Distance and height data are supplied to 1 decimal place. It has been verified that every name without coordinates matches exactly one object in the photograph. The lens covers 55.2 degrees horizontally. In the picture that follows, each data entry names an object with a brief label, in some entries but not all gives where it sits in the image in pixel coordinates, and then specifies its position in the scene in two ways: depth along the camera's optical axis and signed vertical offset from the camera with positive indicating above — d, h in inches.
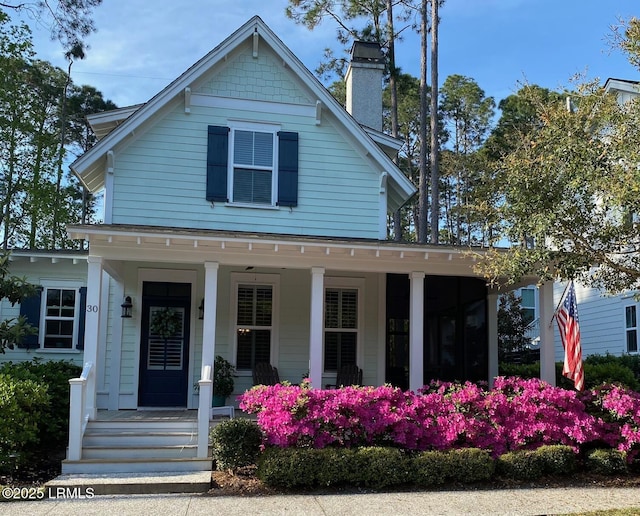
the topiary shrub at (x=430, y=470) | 298.5 -67.4
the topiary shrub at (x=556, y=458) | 312.6 -63.6
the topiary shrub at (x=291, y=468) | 288.7 -65.6
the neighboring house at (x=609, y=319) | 634.2 +16.7
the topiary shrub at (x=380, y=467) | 293.9 -65.9
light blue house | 439.2 +73.0
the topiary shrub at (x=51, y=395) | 355.3 -43.2
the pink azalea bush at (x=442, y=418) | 308.2 -45.0
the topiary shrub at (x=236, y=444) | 310.5 -58.9
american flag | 358.0 -2.6
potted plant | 426.6 -38.8
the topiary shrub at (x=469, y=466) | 301.4 -66.1
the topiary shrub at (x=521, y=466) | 309.6 -67.2
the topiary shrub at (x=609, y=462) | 319.3 -66.6
